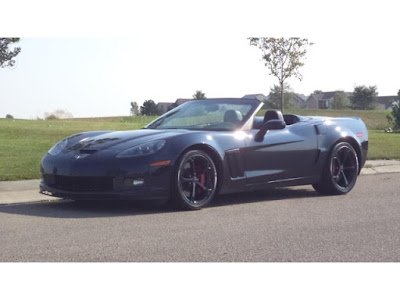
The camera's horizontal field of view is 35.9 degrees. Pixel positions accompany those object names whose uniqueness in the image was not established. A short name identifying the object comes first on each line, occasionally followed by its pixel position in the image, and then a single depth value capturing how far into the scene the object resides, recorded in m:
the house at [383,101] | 117.32
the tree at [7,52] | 21.48
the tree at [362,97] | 89.00
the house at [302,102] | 102.44
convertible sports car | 6.59
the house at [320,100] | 111.62
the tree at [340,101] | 88.06
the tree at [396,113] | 30.66
